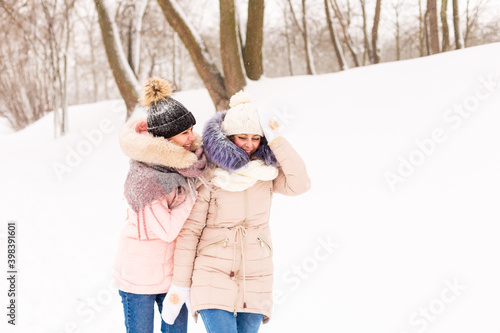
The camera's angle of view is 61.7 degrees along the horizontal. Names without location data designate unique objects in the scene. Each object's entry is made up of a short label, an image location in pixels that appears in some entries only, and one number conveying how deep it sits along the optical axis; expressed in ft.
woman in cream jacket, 7.14
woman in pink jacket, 6.97
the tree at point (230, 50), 23.29
